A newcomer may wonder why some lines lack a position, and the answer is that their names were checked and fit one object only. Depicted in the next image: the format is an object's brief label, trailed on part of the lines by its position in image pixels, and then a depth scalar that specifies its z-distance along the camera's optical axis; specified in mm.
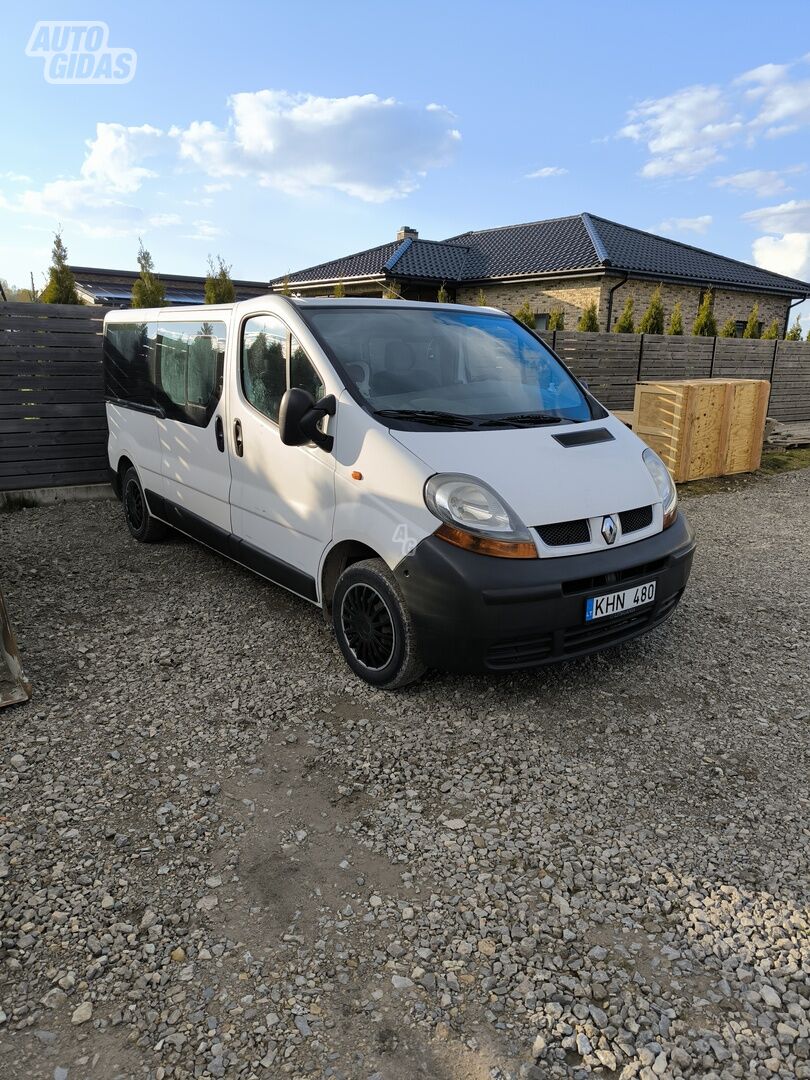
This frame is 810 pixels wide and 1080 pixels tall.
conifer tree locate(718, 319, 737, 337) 20844
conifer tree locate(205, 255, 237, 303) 13281
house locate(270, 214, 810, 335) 22109
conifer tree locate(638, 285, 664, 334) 16766
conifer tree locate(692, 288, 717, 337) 17875
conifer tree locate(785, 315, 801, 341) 25122
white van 3262
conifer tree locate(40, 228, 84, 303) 10211
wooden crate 9297
